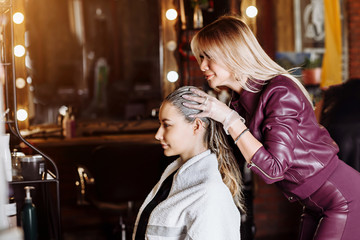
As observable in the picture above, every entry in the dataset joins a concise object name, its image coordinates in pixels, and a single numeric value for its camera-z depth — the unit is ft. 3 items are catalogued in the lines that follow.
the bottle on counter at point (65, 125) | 12.18
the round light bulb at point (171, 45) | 12.40
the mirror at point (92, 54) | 18.97
